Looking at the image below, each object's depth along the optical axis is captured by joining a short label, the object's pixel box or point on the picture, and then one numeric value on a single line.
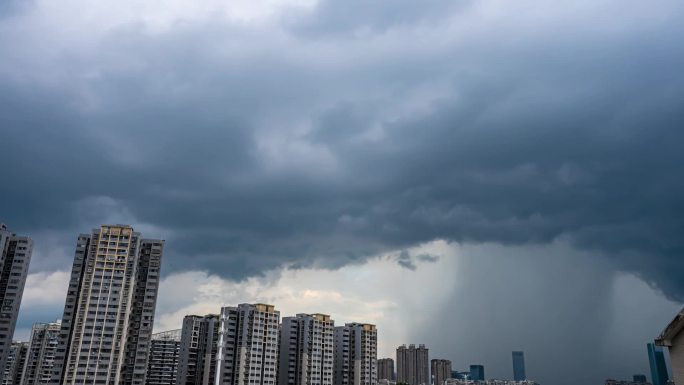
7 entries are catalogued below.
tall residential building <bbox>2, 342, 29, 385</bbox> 167.88
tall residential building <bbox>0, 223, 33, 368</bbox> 123.62
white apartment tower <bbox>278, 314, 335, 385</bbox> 146.00
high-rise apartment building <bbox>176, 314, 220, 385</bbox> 137.88
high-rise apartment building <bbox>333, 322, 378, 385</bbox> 159.50
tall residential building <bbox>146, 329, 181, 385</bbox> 165.00
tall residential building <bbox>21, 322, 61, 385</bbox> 153.50
